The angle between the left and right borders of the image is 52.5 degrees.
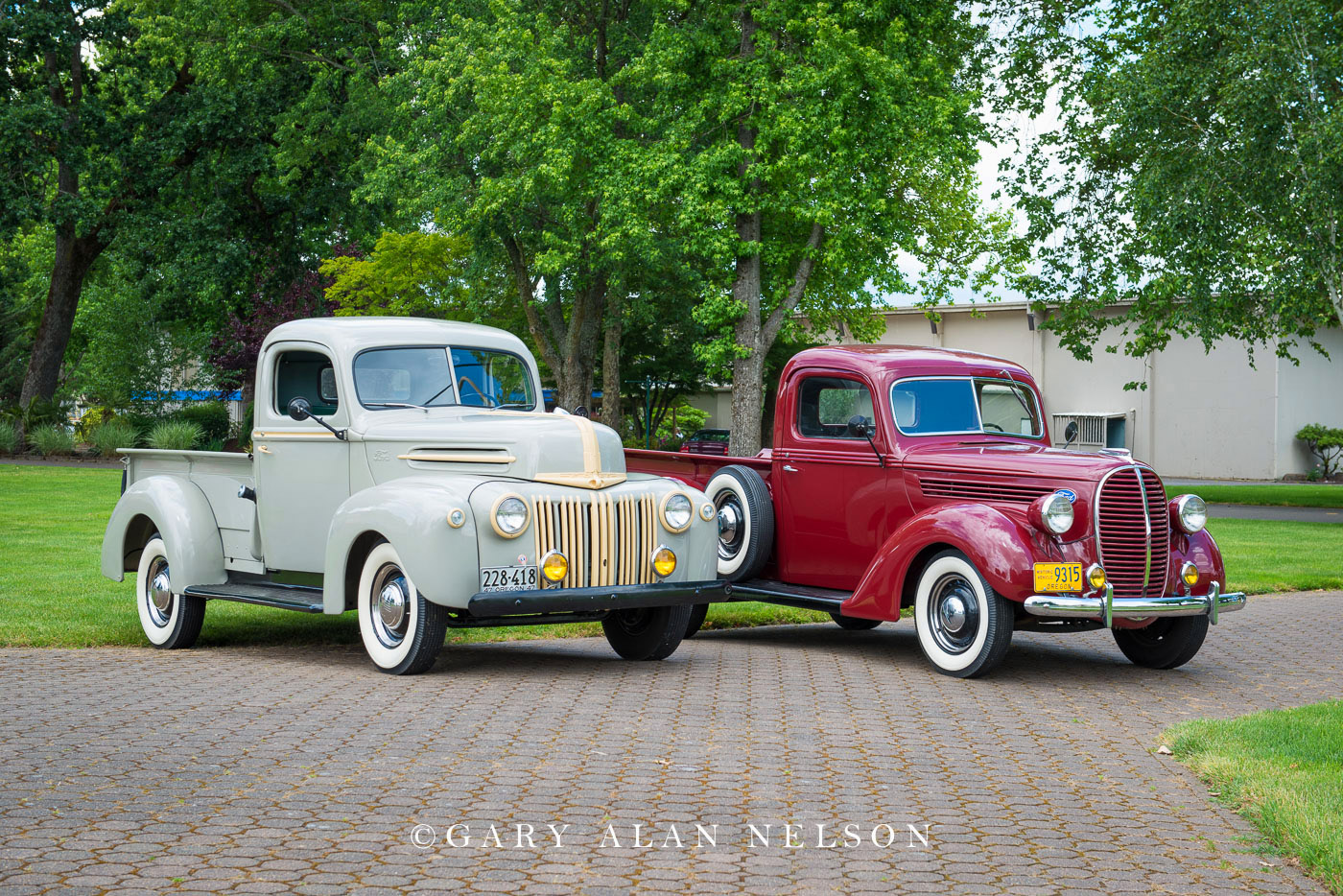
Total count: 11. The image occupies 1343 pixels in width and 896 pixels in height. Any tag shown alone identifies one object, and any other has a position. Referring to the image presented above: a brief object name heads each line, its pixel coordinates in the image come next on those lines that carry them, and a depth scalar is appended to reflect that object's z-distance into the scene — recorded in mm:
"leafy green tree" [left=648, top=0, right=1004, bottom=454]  23859
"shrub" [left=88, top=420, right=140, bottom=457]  35094
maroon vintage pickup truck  8641
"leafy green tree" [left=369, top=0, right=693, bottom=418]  25281
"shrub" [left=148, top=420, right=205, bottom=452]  32562
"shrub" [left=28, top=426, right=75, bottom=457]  35219
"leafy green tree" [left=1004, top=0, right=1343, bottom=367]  21531
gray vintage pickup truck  8047
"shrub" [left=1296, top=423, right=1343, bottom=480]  42281
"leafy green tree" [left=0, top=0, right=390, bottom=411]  31922
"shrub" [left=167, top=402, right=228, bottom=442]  38750
